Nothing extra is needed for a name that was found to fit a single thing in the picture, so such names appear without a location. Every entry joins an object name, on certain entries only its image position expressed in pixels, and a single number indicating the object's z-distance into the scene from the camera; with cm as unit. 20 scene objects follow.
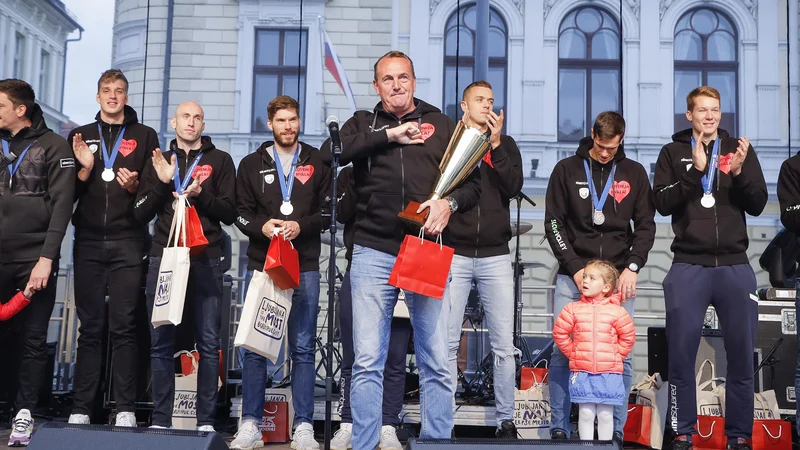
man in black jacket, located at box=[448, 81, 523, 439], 421
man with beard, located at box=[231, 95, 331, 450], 434
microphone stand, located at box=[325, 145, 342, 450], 357
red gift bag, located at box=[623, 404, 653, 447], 463
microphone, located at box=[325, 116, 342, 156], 340
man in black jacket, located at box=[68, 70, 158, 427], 446
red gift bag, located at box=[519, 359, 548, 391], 487
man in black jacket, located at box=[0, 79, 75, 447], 435
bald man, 435
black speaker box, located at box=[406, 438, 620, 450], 271
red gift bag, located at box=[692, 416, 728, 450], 447
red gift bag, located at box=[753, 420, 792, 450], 452
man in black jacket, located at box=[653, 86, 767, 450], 416
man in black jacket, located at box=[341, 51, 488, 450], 330
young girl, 394
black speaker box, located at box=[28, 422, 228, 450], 276
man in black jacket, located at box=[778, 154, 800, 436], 426
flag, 795
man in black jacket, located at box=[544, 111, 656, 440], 431
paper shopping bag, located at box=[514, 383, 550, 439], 457
